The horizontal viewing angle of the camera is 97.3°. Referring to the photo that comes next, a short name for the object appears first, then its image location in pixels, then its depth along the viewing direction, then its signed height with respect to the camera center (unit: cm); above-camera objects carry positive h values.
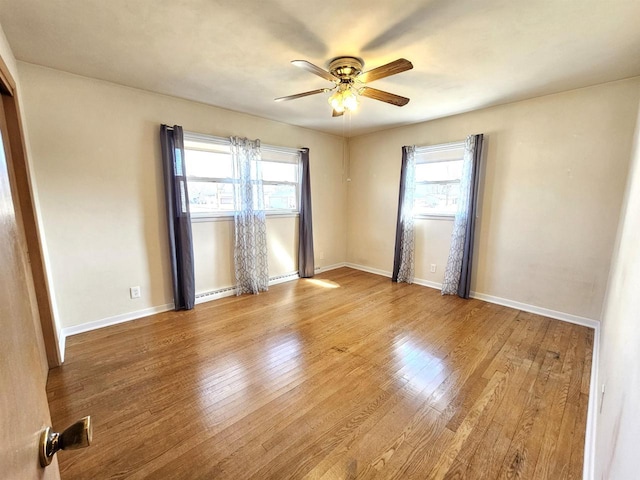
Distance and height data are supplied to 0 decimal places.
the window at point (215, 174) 337 +30
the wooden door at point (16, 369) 48 -34
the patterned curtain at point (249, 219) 365 -29
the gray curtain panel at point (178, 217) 304 -22
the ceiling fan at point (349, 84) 211 +87
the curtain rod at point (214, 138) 325 +71
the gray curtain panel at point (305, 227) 434 -46
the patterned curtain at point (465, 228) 347 -39
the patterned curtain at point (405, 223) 414 -38
